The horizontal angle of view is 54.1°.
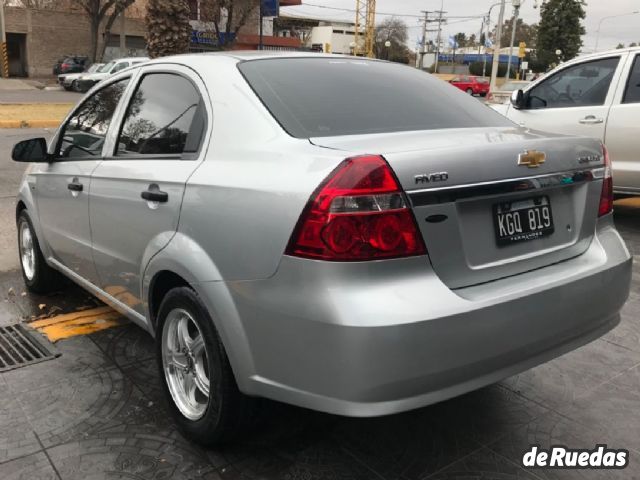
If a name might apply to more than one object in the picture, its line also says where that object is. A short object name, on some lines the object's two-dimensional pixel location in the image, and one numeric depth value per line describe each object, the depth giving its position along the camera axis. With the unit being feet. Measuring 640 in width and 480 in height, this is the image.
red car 152.05
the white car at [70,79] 103.67
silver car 7.04
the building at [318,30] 234.79
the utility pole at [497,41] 108.99
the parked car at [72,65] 119.96
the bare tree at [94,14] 132.36
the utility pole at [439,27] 297.04
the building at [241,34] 137.39
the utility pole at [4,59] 137.59
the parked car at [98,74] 87.97
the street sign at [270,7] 141.83
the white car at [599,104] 21.79
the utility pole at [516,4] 107.76
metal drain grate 11.94
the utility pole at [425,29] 293.20
